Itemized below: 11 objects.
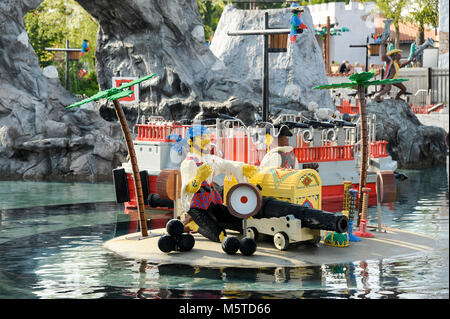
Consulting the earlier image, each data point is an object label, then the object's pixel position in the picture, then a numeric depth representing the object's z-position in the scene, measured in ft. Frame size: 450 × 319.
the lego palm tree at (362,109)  40.86
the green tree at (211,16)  174.42
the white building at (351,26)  184.85
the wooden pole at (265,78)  60.34
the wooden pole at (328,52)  156.56
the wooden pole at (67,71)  108.99
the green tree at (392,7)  153.28
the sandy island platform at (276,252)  35.58
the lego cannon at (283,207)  36.22
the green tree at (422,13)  123.44
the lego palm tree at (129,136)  37.86
